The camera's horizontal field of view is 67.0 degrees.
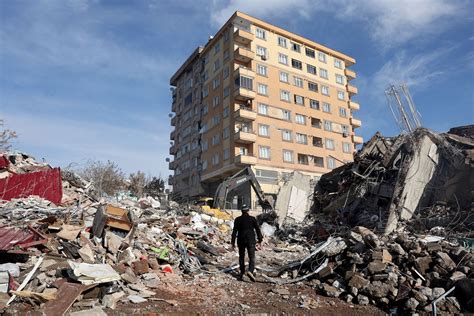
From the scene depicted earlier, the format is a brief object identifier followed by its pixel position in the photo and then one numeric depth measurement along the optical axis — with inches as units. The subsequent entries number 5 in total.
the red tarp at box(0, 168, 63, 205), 461.1
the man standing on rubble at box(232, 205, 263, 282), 296.2
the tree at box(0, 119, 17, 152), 796.6
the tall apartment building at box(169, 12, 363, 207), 1368.1
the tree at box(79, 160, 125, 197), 1072.8
